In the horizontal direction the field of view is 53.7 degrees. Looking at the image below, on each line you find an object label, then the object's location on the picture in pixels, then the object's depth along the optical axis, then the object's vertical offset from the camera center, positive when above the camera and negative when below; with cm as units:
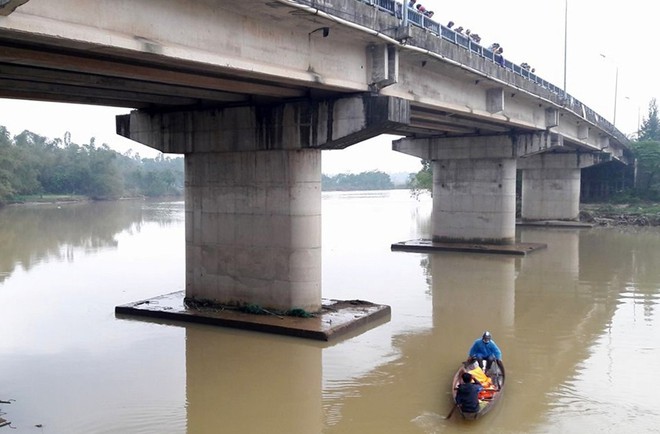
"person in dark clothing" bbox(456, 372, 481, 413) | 990 -310
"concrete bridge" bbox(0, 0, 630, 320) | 1058 +235
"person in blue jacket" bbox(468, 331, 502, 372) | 1189 -290
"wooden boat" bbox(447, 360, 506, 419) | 1010 -323
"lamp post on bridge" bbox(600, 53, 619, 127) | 6655 +1054
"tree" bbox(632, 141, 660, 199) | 6062 +263
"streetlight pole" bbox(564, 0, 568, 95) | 3472 +935
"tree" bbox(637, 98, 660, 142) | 9199 +1032
